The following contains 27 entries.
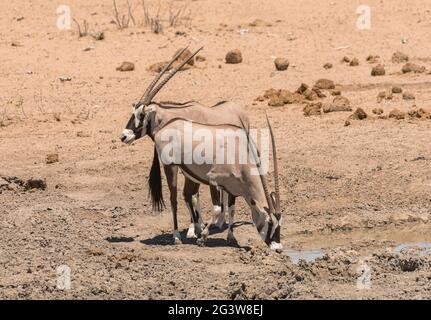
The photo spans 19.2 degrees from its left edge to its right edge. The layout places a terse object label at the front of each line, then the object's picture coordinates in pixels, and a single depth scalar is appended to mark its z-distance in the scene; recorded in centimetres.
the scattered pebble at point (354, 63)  1947
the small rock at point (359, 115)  1618
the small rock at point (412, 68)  1877
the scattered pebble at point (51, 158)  1503
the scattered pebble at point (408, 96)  1705
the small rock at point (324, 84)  1784
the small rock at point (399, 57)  1959
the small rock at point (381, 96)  1716
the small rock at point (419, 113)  1603
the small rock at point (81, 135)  1630
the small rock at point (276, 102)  1709
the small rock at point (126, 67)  1944
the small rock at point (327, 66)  1931
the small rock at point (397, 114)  1603
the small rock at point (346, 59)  1967
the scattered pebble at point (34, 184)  1365
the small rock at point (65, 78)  1908
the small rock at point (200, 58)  1970
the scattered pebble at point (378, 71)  1873
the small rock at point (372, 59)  1978
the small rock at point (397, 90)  1742
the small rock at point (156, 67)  1925
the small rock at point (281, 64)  1923
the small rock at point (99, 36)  2103
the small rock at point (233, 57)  1964
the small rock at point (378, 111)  1641
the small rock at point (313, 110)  1658
